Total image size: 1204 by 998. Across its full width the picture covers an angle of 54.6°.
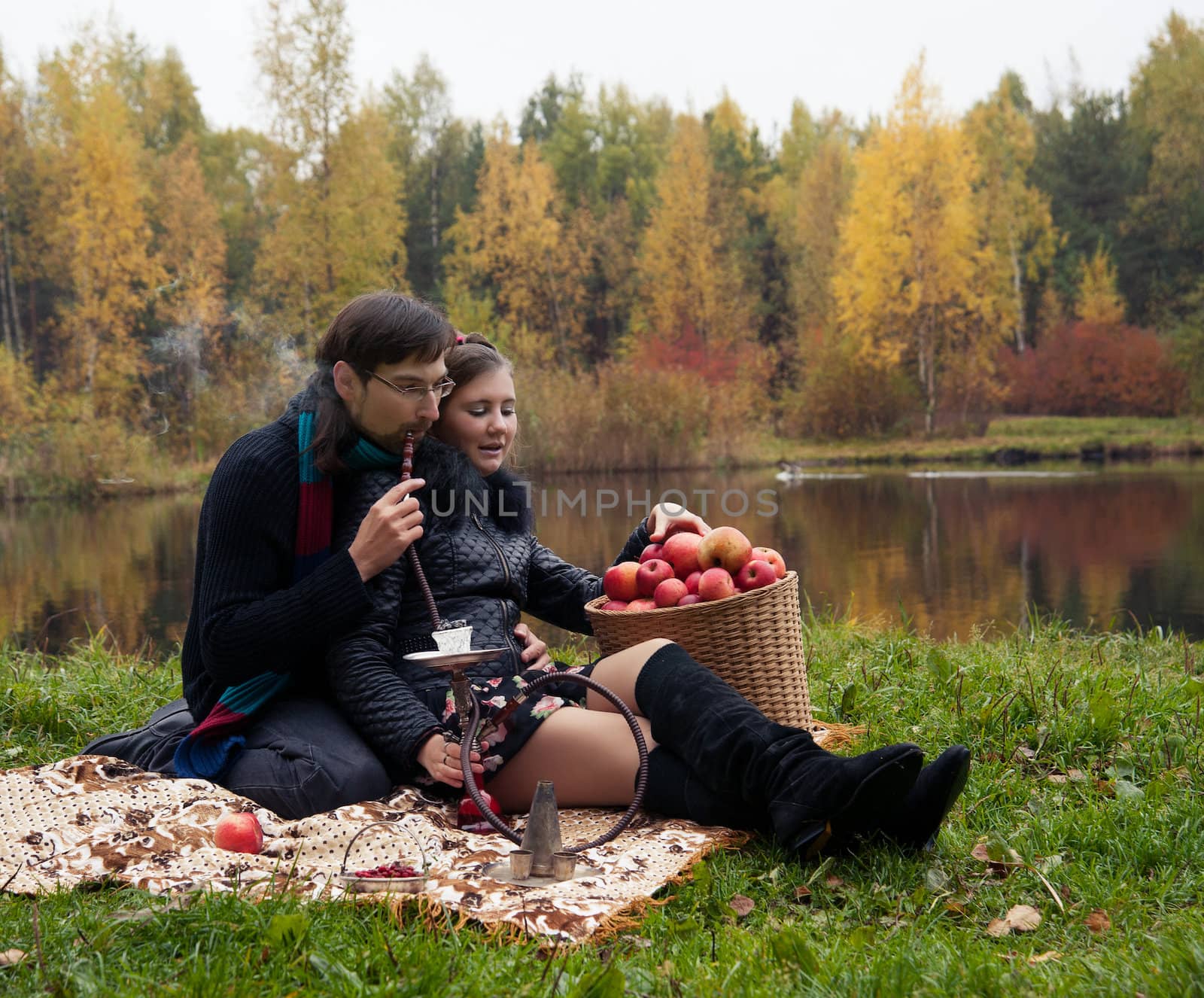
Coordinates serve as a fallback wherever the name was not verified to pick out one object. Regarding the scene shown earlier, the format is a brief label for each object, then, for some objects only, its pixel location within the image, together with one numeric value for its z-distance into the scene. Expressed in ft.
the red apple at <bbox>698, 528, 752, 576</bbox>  10.27
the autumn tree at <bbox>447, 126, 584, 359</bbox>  98.02
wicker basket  9.98
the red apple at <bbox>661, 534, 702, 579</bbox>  10.73
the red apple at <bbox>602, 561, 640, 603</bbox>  10.67
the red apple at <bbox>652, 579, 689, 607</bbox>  10.35
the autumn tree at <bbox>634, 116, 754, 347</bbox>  99.60
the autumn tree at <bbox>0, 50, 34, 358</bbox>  89.20
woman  7.88
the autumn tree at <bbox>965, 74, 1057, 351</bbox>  104.37
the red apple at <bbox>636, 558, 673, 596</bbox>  10.61
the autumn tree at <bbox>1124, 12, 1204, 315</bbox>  99.96
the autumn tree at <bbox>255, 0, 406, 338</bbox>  82.48
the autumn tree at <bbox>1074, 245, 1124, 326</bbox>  96.27
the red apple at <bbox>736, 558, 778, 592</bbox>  10.35
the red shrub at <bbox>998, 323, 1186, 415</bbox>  84.17
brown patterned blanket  7.12
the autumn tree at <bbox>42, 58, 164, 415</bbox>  84.38
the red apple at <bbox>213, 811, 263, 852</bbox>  8.11
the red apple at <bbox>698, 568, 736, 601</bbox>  10.12
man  9.02
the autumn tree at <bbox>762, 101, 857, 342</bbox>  103.96
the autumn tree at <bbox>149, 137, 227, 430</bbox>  86.99
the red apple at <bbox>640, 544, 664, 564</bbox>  11.11
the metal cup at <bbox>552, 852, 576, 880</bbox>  7.58
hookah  7.57
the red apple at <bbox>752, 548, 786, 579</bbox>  10.67
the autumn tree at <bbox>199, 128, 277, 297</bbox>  93.04
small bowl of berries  7.14
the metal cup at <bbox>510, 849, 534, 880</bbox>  7.58
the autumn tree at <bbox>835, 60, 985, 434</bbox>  85.87
